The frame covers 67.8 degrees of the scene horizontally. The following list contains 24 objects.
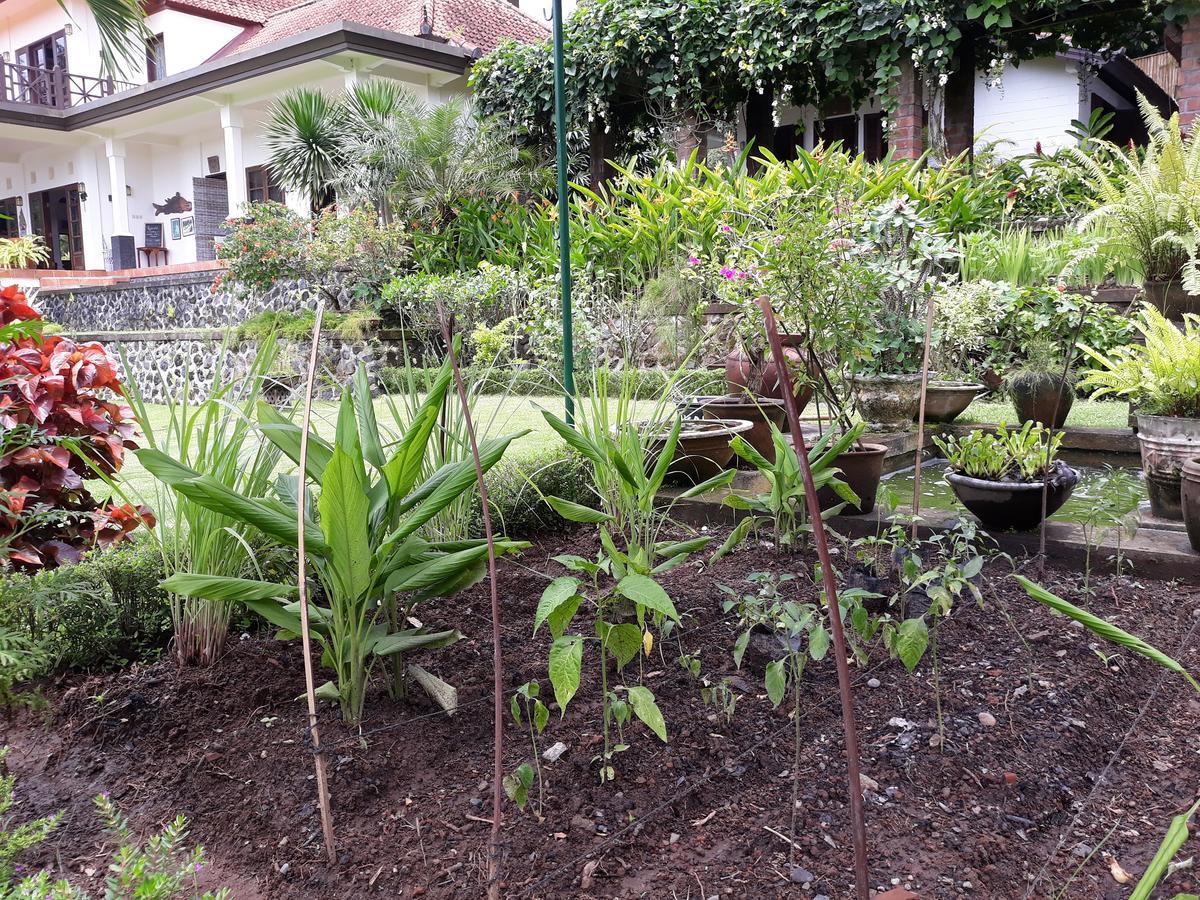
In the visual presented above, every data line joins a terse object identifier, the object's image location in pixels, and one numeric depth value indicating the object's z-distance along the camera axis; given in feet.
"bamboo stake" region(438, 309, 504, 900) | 3.86
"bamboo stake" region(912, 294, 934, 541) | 7.50
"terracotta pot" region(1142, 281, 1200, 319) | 13.99
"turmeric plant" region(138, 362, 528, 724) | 5.18
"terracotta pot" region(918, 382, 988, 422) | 16.35
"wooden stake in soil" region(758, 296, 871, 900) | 2.85
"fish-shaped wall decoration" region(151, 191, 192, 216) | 56.54
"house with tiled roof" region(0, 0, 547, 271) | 44.14
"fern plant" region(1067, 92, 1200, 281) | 14.20
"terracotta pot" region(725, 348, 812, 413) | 13.43
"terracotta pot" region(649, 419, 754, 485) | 11.16
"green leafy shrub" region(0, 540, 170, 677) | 6.55
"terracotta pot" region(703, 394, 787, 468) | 12.56
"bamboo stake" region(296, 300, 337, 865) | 4.33
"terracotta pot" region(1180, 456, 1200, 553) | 8.29
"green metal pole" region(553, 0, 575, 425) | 10.62
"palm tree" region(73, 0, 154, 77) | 18.42
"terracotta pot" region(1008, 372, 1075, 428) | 15.19
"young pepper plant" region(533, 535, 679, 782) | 5.06
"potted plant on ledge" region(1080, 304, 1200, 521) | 10.00
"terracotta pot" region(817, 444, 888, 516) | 10.21
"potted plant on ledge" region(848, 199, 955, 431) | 14.25
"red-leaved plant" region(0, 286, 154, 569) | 6.98
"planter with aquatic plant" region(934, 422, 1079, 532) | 9.25
